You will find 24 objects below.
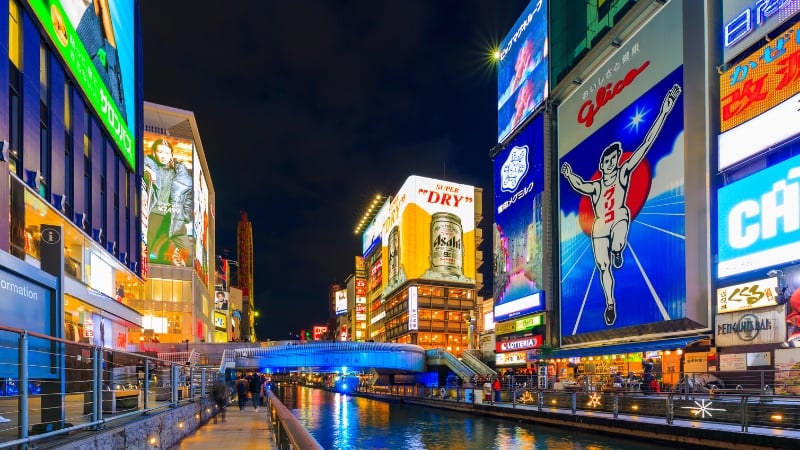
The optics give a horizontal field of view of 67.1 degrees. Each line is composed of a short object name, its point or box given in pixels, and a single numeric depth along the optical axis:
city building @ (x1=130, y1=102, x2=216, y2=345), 68.25
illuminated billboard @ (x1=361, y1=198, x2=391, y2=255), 135.25
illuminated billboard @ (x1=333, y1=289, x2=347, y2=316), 171.38
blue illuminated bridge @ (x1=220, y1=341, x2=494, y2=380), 59.94
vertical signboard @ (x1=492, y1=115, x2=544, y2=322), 55.59
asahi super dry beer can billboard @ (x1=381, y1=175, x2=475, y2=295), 110.25
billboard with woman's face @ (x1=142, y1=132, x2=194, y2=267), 69.44
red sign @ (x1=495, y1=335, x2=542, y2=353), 53.28
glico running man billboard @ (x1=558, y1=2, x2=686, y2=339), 36.66
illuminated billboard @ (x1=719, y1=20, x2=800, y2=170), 28.12
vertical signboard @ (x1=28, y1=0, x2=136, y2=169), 22.02
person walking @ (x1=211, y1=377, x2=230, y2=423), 19.90
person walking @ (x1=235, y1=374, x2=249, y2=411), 23.74
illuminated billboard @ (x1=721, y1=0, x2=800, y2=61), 29.00
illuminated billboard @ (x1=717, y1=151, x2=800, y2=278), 27.59
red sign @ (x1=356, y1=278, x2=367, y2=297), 153.62
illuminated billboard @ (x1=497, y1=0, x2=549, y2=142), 58.81
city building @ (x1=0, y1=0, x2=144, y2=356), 16.92
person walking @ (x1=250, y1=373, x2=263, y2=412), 23.51
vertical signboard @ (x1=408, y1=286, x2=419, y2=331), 106.62
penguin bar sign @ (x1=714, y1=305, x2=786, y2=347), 27.70
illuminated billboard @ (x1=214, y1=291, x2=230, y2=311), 120.61
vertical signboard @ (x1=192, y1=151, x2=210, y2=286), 77.56
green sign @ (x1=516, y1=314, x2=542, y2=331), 53.94
